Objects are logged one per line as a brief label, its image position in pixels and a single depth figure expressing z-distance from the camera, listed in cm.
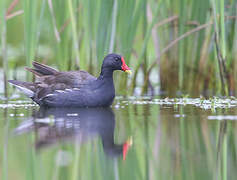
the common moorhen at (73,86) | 1582
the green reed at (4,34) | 1614
